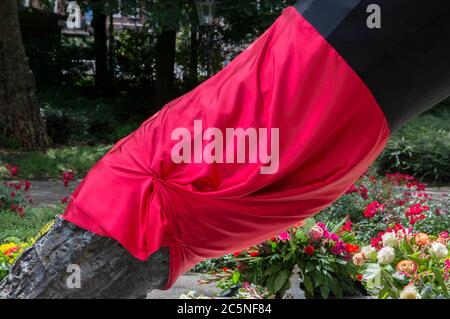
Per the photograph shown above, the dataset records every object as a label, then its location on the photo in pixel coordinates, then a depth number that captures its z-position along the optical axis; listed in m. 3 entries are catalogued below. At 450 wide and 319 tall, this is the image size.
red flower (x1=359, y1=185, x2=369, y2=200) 7.86
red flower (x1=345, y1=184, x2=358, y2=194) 7.93
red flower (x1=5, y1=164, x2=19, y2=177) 8.99
